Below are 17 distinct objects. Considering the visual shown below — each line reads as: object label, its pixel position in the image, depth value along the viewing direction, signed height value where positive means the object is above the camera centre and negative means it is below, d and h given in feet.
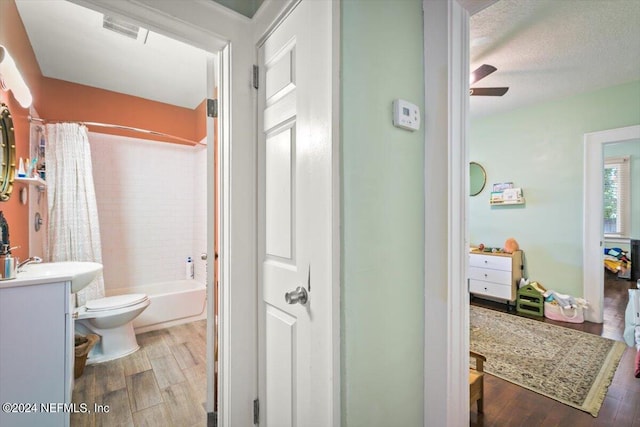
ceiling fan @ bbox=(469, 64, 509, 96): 7.10 +3.47
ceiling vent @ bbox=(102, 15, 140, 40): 6.33 +4.25
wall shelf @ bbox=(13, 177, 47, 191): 6.02 +0.73
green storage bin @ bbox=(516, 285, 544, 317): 10.62 -3.50
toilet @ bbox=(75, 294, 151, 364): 7.57 -3.07
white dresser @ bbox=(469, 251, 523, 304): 11.08 -2.61
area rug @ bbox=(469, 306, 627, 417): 6.17 -3.89
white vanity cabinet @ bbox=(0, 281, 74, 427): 4.50 -2.34
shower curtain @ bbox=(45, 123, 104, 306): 8.30 +0.33
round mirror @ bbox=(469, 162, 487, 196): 12.98 +1.45
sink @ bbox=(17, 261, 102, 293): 5.06 -1.20
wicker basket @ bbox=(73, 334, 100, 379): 6.80 -3.39
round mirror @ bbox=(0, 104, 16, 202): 5.33 +1.15
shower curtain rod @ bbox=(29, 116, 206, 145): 7.77 +2.71
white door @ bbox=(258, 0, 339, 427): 2.80 -0.12
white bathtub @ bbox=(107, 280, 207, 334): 9.40 -3.27
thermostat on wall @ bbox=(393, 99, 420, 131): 3.18 +1.09
